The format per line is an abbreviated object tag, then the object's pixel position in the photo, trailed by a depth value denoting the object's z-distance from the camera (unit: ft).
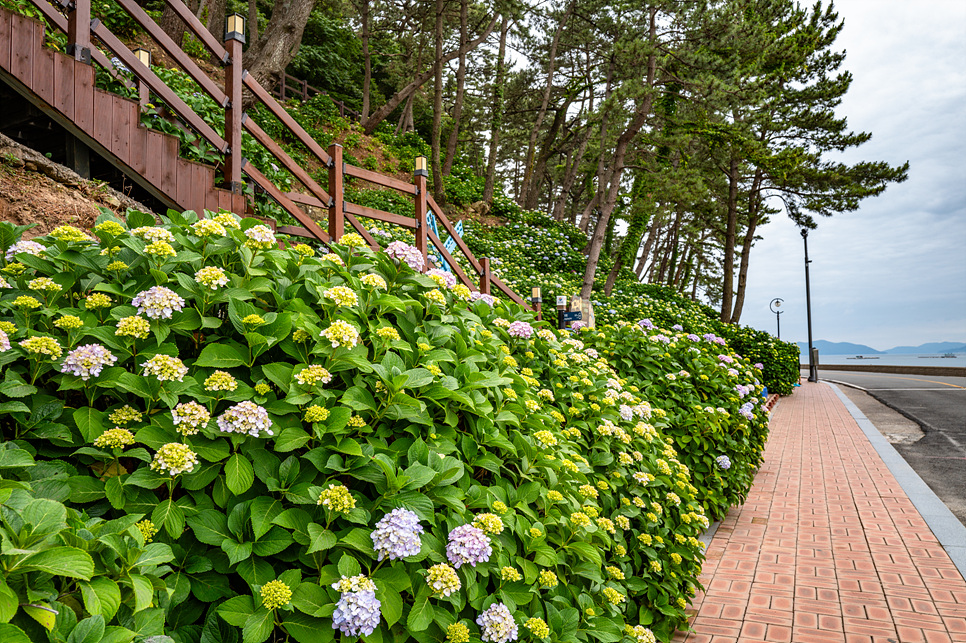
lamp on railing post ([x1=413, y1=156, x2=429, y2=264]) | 18.58
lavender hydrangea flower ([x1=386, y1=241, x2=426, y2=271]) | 7.91
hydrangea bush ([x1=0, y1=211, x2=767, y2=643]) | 4.34
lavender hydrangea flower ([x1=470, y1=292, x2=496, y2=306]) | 10.54
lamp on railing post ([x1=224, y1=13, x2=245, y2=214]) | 13.73
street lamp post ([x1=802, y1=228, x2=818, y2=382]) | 68.90
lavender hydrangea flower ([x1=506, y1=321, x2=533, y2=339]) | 10.24
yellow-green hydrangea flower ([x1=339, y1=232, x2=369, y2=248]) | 7.99
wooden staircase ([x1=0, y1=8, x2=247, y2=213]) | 11.35
